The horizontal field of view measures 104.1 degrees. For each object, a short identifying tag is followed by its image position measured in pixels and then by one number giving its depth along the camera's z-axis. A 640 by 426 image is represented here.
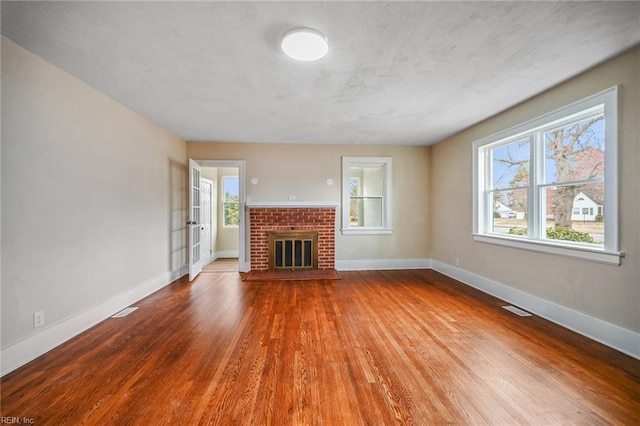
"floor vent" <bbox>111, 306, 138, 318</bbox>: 2.74
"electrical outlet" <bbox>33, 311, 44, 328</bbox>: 1.96
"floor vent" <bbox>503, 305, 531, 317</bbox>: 2.74
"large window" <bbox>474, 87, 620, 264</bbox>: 2.14
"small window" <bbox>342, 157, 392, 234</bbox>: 4.88
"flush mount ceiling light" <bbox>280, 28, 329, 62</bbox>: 1.72
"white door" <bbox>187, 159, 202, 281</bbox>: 4.16
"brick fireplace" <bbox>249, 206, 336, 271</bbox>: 4.67
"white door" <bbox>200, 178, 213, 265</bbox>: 5.39
